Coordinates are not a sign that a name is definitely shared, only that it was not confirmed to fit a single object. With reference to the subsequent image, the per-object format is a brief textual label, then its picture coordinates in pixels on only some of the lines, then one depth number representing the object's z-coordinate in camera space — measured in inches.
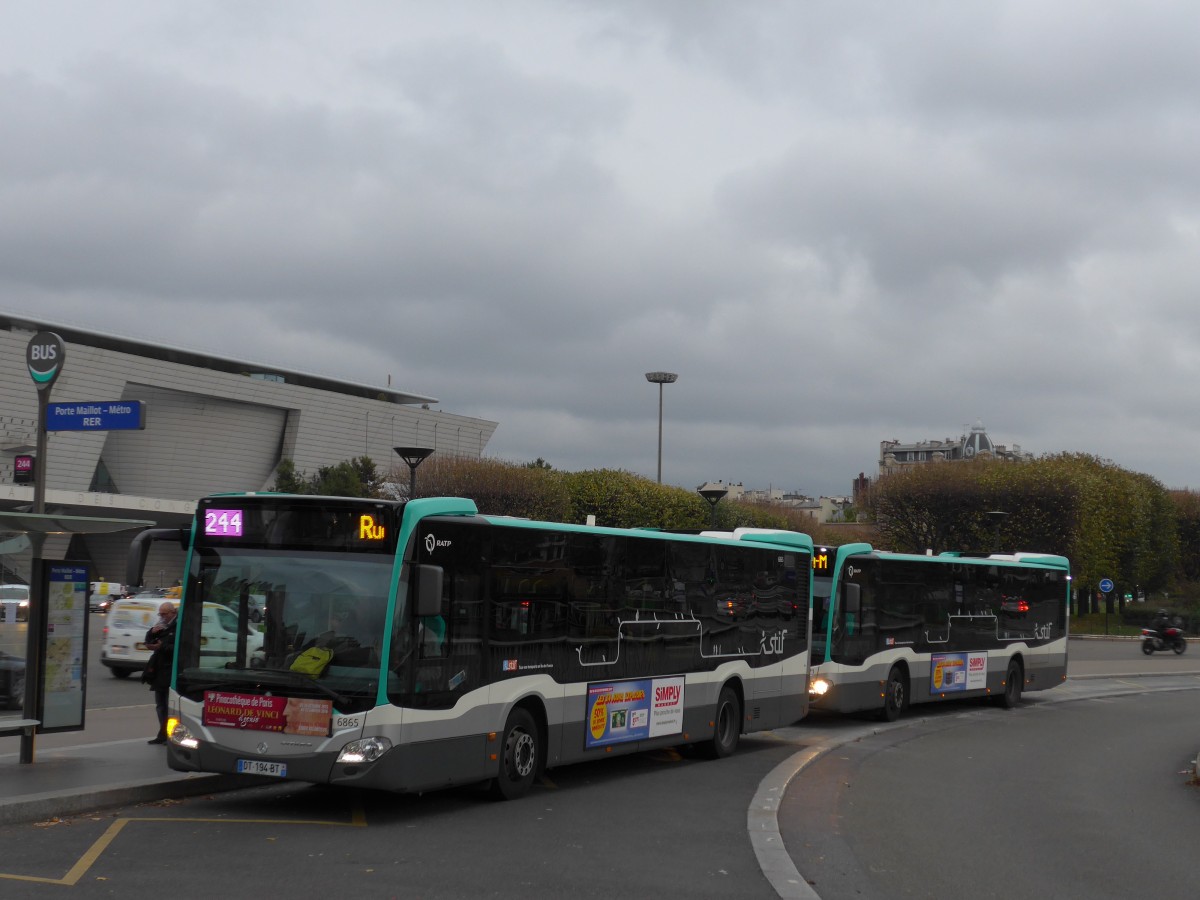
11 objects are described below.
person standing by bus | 522.6
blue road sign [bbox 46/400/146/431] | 478.6
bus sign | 482.3
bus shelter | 454.6
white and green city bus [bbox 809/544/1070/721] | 794.8
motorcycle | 1936.5
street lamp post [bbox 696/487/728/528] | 1256.3
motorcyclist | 1951.3
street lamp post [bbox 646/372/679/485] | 2037.4
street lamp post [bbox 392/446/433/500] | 1139.7
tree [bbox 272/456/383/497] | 3117.6
